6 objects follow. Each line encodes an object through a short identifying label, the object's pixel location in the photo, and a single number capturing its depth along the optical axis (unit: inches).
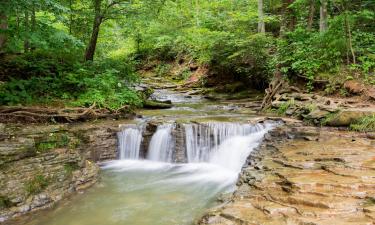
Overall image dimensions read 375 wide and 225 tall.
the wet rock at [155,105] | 524.4
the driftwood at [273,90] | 491.4
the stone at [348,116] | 326.0
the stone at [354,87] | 395.3
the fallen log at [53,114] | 343.4
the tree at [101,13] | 493.7
